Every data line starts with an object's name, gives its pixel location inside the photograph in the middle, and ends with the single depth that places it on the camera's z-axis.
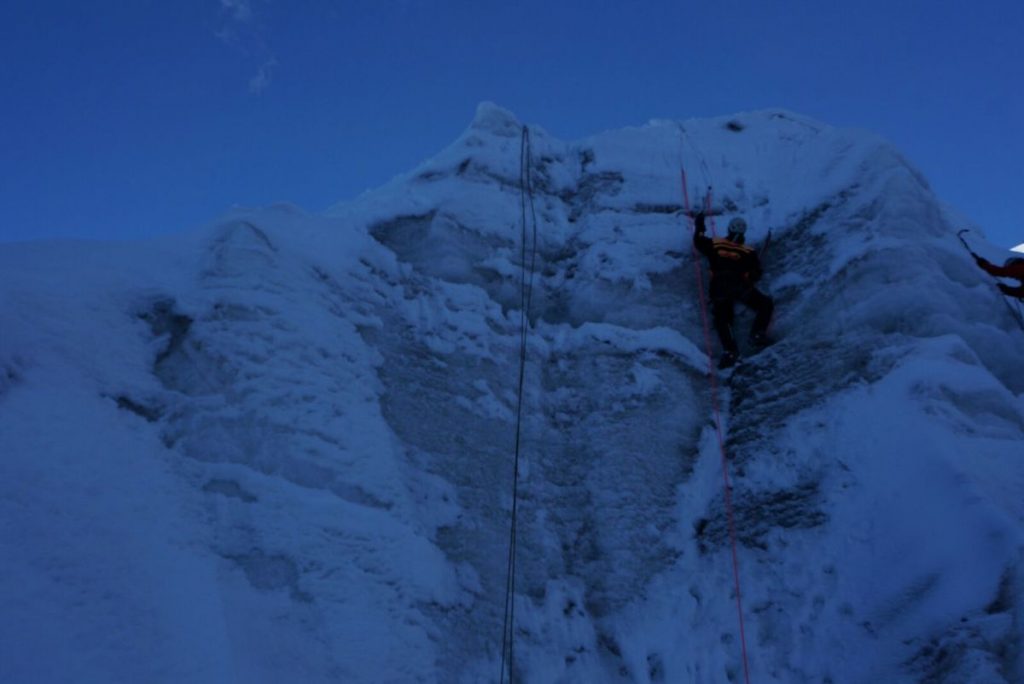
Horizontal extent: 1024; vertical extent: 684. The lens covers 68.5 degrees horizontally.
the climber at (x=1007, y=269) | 6.96
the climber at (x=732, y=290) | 6.59
